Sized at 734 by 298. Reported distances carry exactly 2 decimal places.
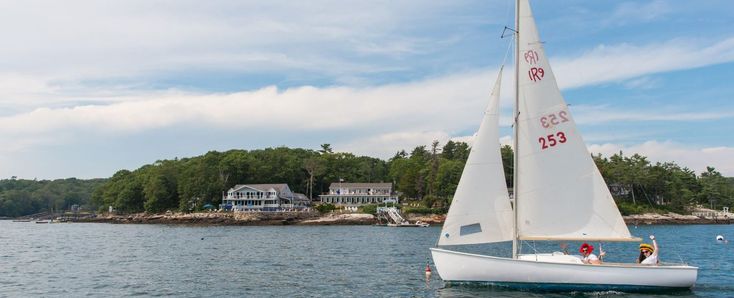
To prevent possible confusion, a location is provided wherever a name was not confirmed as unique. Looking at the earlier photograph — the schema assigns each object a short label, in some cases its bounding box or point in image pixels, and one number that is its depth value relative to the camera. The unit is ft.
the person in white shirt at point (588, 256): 75.26
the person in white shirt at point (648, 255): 75.87
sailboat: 76.13
